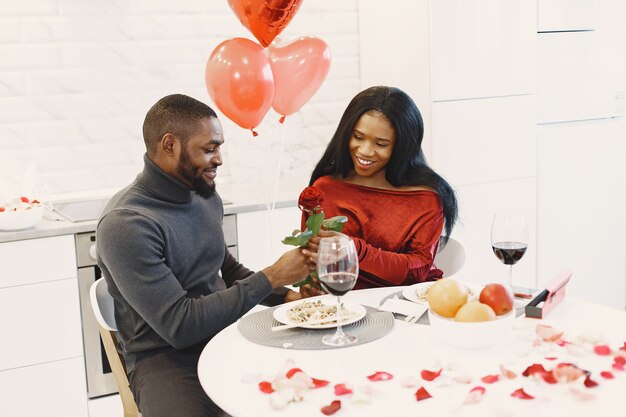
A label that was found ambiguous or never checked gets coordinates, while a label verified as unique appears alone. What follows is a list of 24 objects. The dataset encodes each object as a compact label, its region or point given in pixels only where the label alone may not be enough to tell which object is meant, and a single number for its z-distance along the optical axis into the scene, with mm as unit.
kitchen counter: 2988
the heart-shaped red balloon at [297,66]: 3129
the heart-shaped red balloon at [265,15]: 2832
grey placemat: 1754
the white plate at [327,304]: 1828
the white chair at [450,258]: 2729
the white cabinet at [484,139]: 3758
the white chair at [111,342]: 2180
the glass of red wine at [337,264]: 1669
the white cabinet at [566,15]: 3930
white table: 1408
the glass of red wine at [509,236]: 1939
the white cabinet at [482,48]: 3662
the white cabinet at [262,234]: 3395
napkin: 1923
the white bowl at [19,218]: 2941
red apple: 1649
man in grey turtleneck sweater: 1974
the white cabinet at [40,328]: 2990
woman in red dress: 2568
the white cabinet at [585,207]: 4117
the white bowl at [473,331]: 1630
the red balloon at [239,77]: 2910
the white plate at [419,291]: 2004
